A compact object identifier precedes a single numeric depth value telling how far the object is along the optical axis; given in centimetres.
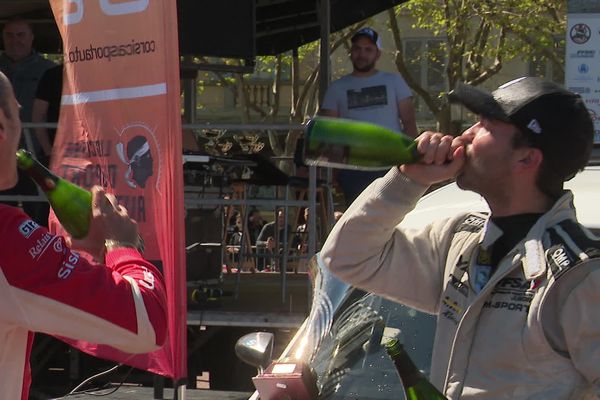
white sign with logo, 867
